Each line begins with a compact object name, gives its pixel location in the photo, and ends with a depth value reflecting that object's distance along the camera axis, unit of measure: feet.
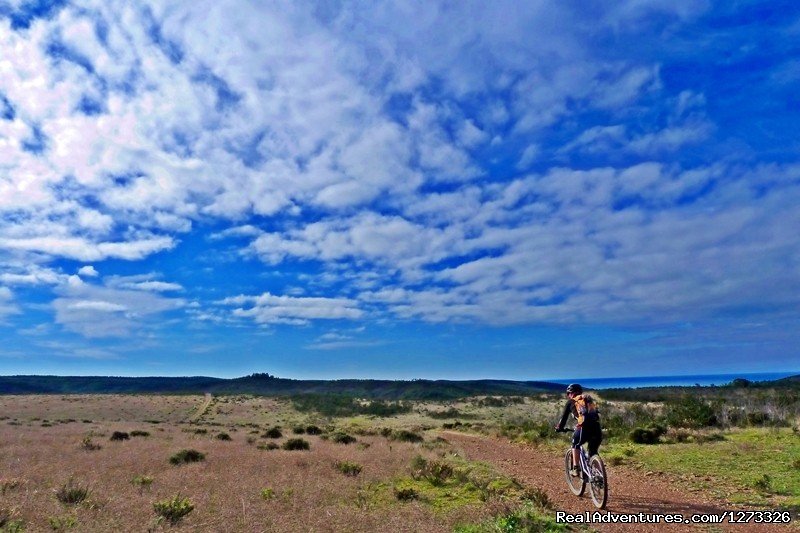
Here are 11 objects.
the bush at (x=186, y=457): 55.70
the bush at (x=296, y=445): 72.57
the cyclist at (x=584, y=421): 33.35
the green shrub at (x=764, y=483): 38.52
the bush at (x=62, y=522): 27.48
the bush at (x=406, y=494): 37.78
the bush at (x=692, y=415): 80.18
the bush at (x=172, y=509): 30.12
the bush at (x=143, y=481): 41.78
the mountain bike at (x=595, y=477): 31.89
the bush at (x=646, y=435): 69.92
